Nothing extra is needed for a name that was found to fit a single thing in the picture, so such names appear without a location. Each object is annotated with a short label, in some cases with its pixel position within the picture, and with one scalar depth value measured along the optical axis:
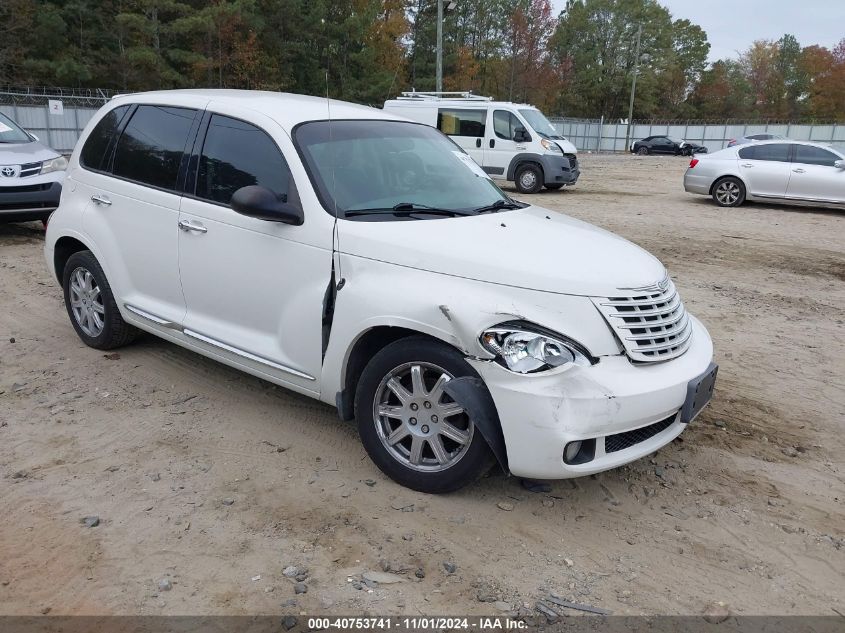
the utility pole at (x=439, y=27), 23.38
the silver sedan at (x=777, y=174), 15.05
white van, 17.42
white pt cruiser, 3.22
